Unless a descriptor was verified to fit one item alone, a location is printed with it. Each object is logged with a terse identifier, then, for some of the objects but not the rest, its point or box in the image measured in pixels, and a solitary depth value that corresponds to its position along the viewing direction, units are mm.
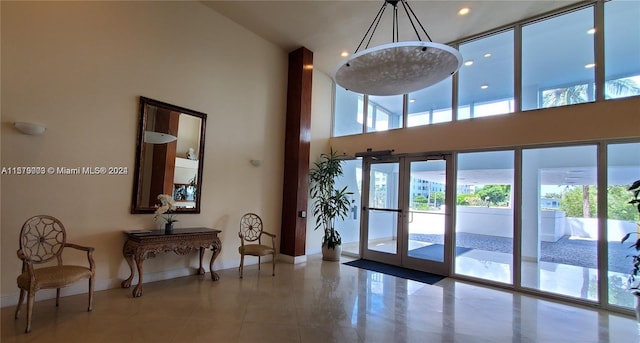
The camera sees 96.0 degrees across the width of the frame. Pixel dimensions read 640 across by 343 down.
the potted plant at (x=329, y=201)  5973
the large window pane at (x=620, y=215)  3670
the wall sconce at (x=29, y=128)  3076
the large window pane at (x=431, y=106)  5336
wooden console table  3615
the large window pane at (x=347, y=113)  6691
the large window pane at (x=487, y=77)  4754
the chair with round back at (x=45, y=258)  2666
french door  5199
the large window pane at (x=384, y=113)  5941
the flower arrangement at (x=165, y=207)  3943
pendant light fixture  2811
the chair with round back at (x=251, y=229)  5211
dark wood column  5758
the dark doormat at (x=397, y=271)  4803
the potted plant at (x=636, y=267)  3164
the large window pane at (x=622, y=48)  3740
